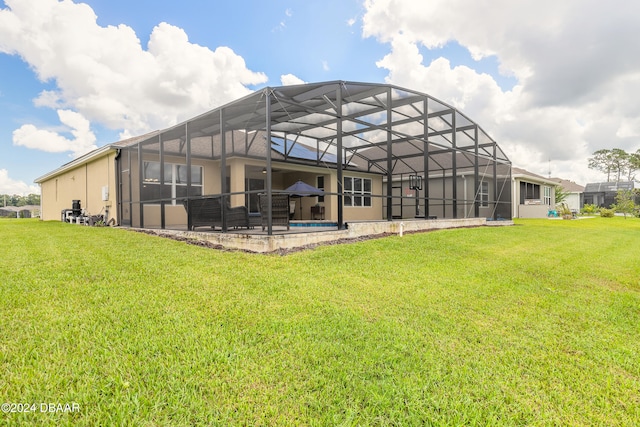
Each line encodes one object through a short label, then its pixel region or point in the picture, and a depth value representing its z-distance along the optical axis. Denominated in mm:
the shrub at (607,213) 22511
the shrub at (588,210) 29080
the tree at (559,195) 29066
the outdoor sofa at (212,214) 6840
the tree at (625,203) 22652
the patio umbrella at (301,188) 9984
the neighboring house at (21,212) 34450
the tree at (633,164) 39438
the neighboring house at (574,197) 40256
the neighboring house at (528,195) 20281
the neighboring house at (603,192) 40625
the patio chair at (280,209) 6188
